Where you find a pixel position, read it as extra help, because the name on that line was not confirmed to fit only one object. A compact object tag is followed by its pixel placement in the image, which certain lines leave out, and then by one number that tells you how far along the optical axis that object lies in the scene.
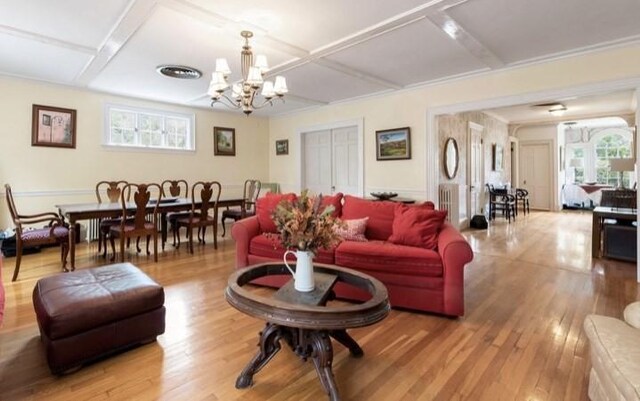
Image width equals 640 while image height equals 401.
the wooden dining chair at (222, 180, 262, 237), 5.86
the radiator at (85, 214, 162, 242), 5.37
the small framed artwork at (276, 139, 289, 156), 7.82
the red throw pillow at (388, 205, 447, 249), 2.96
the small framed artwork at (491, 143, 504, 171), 8.30
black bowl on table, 5.61
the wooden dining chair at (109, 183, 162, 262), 4.07
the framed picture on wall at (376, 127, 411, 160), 5.61
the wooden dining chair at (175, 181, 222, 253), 4.81
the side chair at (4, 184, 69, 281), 3.53
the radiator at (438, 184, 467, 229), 5.70
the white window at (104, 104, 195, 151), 5.86
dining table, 3.72
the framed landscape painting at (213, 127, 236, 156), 7.20
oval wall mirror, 5.95
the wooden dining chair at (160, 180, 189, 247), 5.15
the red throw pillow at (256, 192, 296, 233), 3.67
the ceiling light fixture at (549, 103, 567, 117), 7.22
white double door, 6.81
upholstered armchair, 1.23
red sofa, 2.61
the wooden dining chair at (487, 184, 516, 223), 7.82
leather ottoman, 1.90
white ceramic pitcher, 1.91
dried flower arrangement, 1.86
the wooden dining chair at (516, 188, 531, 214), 8.98
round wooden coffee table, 1.59
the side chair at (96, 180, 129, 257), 4.45
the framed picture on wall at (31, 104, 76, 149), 5.00
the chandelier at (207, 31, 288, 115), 3.21
